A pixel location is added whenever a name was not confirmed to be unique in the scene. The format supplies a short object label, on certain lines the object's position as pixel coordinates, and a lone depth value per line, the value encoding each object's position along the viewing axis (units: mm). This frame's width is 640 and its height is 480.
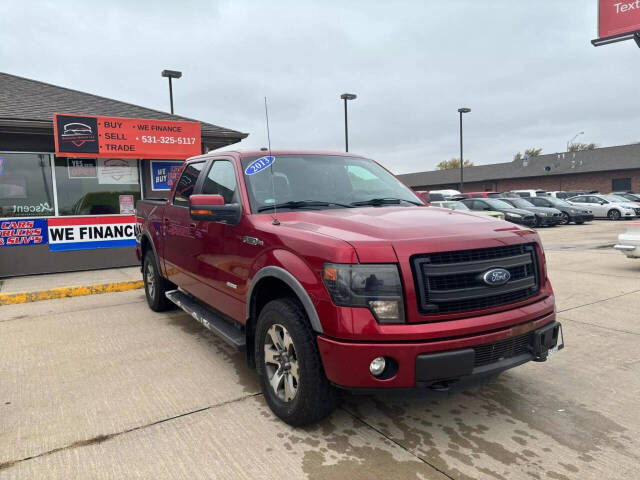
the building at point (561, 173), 41781
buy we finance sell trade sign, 8227
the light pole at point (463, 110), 32281
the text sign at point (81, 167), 8961
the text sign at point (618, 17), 16109
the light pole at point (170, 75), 17203
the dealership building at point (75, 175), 8367
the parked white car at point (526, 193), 30733
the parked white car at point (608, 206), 24422
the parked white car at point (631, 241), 8094
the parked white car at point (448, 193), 32031
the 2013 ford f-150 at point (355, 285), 2502
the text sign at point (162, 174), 9734
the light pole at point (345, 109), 21966
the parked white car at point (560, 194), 34953
